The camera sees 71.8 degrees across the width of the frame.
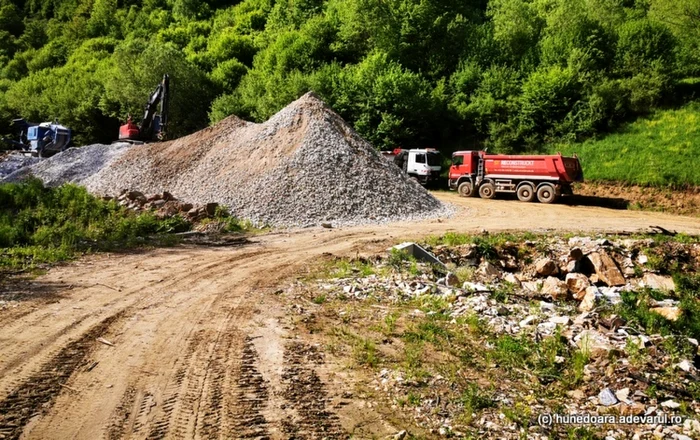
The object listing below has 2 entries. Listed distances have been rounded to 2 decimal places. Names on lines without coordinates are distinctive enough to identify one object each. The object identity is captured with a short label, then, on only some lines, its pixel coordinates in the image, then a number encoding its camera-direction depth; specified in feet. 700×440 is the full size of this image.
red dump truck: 70.38
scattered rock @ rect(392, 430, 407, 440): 12.80
